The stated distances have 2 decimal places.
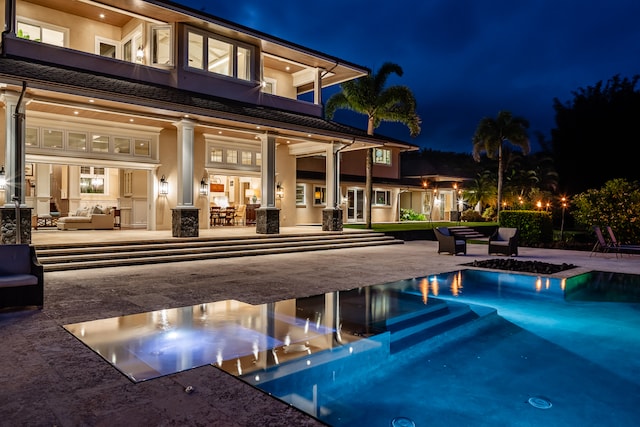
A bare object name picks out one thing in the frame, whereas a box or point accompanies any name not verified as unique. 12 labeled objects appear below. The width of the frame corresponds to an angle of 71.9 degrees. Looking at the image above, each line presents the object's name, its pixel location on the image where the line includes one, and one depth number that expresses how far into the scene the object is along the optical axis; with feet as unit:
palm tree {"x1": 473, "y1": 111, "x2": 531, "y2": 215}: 108.68
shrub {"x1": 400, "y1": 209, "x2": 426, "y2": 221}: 105.91
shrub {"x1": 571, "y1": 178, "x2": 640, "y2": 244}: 52.54
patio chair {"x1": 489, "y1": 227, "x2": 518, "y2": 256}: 46.37
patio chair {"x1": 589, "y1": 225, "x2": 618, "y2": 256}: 46.88
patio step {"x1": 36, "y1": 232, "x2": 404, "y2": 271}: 33.76
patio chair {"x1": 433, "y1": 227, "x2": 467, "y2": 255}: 46.26
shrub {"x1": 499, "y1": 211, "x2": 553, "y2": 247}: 59.72
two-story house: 39.09
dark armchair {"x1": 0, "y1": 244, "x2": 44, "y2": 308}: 19.53
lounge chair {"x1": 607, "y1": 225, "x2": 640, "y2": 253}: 45.02
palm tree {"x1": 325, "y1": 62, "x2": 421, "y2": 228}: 70.54
